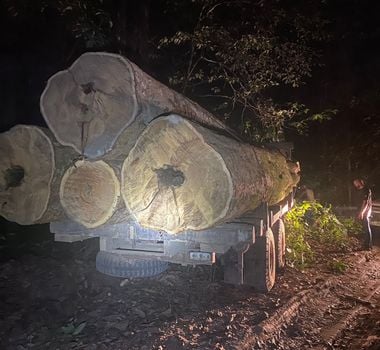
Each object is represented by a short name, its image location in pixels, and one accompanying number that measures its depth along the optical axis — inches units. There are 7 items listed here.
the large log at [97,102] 147.6
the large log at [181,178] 142.3
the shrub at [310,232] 299.7
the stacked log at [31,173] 167.5
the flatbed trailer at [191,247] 173.0
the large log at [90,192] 158.7
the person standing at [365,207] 337.4
